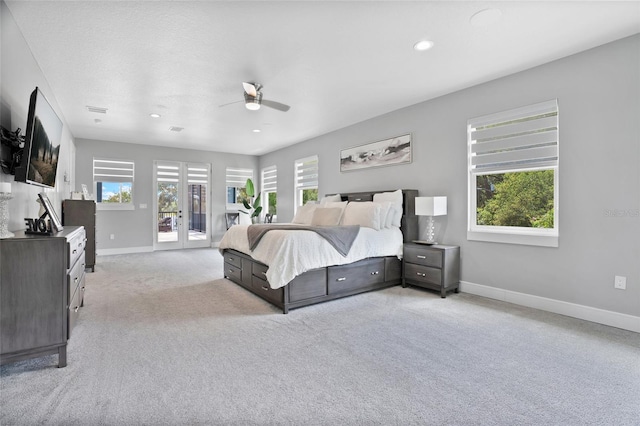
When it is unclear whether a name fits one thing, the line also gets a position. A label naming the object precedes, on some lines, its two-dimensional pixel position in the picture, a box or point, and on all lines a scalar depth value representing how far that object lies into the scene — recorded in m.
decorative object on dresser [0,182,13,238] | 2.09
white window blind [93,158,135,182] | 7.34
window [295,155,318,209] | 7.14
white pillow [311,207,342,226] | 4.79
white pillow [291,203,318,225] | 5.50
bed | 3.44
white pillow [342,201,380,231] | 4.46
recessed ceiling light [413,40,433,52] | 2.98
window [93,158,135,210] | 7.38
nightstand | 4.00
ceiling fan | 3.64
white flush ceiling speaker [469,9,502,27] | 2.53
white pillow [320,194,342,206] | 5.88
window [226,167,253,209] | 9.10
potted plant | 8.84
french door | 8.10
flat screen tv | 2.57
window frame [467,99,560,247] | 3.43
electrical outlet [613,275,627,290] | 2.94
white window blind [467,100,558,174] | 3.46
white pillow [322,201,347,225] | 4.94
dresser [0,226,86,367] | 2.01
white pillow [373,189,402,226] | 4.61
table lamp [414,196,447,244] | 4.18
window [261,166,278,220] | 8.77
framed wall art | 5.00
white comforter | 3.39
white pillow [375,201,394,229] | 4.51
